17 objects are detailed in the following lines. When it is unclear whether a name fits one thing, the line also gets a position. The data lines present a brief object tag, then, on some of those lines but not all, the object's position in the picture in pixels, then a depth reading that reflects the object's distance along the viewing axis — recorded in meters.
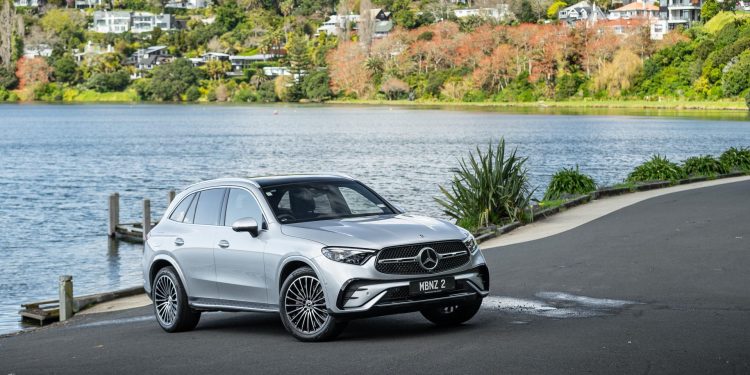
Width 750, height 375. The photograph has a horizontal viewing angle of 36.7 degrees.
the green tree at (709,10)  150.50
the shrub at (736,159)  36.03
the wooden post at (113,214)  33.78
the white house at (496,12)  185.80
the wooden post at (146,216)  30.95
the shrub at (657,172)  32.41
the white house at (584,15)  187.81
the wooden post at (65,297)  16.36
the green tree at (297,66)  188.50
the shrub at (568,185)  30.02
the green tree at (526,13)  187.12
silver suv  10.66
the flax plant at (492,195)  22.06
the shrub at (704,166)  34.28
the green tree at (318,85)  186.38
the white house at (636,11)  184.18
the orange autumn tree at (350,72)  178.12
